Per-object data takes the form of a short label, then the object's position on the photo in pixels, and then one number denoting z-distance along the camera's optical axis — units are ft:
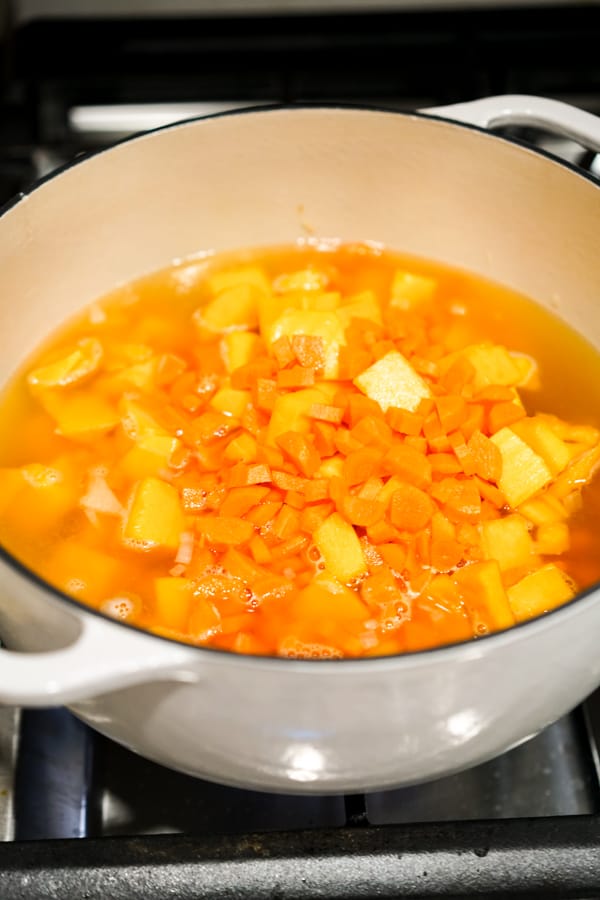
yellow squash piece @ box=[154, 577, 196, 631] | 1.98
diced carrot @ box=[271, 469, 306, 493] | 2.04
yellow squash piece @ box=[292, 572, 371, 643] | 1.96
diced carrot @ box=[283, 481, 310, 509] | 2.04
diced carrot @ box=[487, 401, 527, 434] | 2.14
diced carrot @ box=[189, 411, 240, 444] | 2.14
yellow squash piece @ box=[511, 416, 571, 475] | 2.11
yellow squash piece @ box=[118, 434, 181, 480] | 2.12
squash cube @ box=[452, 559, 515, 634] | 1.94
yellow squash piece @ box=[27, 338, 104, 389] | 2.24
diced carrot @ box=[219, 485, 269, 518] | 2.03
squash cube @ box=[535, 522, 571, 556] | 2.04
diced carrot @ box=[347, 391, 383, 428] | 2.10
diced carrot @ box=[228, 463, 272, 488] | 2.04
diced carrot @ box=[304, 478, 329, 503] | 2.04
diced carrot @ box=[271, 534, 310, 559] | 2.01
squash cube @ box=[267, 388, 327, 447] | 2.11
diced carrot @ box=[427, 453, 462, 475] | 2.05
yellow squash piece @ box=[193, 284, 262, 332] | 2.33
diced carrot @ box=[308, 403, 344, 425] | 2.11
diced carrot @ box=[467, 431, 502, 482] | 2.07
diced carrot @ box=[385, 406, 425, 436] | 2.09
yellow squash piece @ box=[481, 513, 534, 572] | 2.02
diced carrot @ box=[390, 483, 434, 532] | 2.00
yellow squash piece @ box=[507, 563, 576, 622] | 1.96
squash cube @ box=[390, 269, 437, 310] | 2.35
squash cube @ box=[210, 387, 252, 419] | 2.17
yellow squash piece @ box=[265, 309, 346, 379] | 2.24
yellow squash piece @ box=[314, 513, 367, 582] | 2.00
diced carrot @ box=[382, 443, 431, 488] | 2.03
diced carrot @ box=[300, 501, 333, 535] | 2.02
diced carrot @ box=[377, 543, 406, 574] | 2.00
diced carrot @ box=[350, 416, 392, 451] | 2.07
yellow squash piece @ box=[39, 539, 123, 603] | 2.02
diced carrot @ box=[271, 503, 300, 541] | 2.01
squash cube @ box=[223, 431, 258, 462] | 2.09
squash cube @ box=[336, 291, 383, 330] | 2.28
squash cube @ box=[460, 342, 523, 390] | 2.20
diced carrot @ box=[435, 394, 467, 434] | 2.11
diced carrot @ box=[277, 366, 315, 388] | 2.16
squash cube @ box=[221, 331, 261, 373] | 2.25
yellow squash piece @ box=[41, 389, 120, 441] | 2.18
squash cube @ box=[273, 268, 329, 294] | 2.37
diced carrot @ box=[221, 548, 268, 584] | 1.99
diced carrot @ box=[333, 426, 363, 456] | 2.08
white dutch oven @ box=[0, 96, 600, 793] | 1.66
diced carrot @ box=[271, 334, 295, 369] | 2.20
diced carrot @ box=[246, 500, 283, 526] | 2.03
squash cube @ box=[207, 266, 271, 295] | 2.37
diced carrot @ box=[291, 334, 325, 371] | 2.20
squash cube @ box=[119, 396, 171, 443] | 2.16
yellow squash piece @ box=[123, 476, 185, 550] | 2.06
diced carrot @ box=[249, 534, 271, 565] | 2.00
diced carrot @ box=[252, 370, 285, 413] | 2.14
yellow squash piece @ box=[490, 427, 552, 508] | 2.08
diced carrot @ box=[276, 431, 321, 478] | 2.05
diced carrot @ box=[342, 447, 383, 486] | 2.04
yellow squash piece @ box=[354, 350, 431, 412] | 2.14
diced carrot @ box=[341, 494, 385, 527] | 2.01
